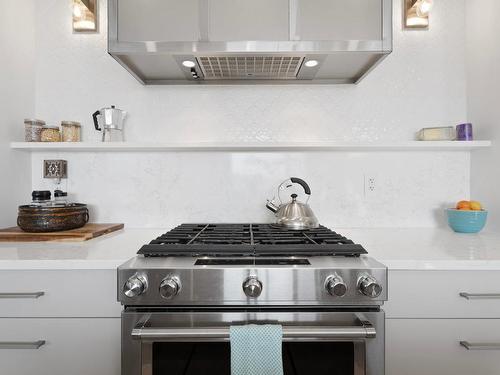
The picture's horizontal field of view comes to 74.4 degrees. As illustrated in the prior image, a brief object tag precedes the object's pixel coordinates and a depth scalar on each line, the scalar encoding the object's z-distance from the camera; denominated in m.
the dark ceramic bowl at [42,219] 1.46
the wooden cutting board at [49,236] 1.39
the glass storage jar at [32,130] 1.70
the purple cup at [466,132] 1.69
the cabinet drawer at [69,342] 1.13
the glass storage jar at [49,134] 1.70
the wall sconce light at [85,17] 1.80
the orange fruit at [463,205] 1.66
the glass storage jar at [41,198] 1.49
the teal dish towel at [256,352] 0.95
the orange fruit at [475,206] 1.63
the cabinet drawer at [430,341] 1.14
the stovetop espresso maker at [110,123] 1.74
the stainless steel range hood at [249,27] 1.42
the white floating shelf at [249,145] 1.65
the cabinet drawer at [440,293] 1.14
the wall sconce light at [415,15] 1.81
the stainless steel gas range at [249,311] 0.99
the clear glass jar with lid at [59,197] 1.56
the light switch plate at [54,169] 1.80
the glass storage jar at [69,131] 1.75
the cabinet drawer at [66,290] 1.12
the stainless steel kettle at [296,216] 1.54
